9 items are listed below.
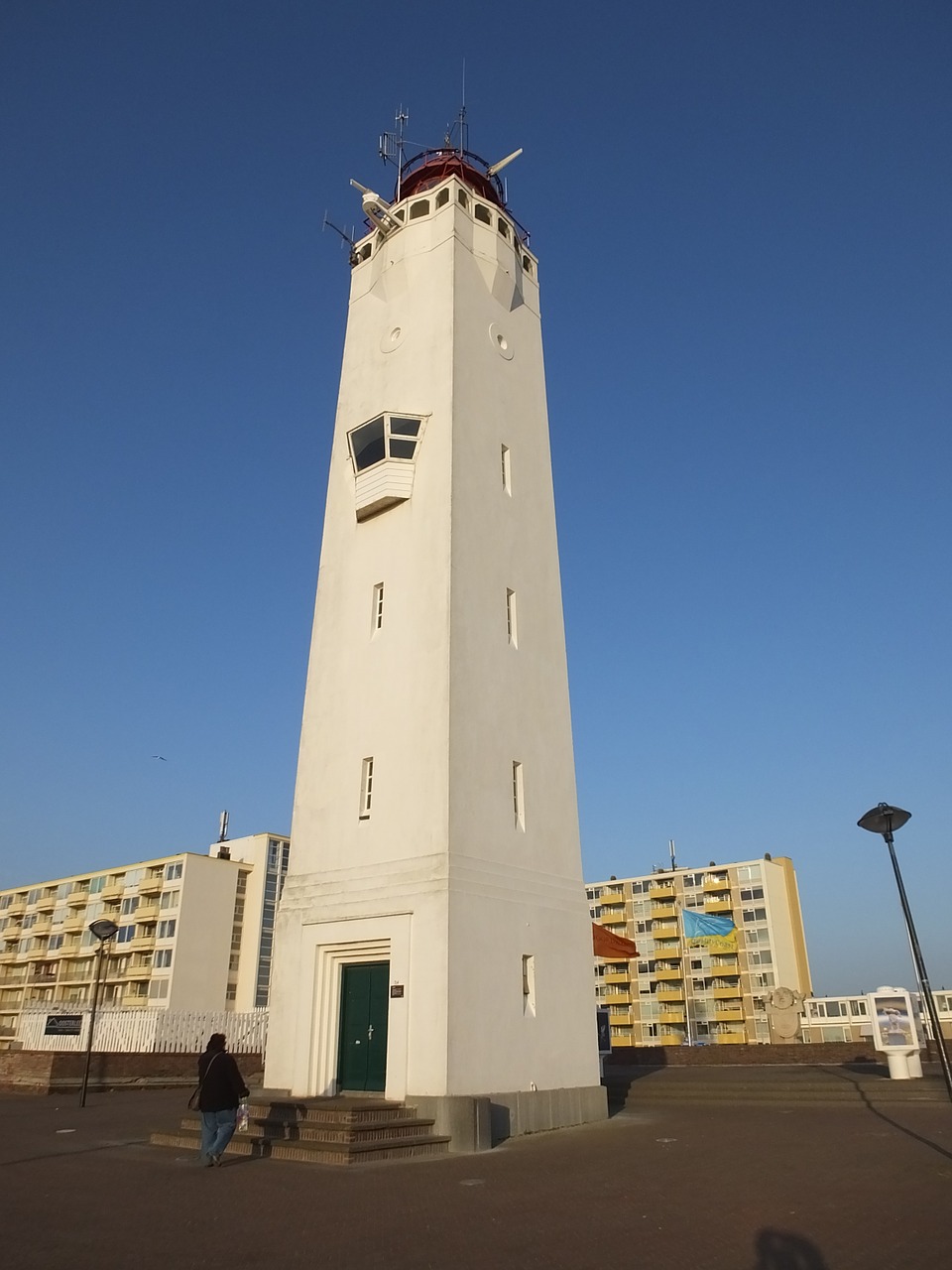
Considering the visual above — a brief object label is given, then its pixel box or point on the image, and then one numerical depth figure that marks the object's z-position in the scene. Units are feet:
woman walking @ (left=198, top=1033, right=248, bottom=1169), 41.70
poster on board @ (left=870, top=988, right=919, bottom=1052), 70.08
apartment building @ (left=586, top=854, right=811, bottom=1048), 301.63
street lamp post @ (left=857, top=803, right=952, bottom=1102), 44.32
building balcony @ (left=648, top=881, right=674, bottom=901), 331.98
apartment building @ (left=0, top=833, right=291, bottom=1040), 252.62
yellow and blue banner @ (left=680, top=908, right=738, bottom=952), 205.46
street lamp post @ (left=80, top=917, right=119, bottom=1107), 70.10
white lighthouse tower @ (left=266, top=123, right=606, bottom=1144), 55.47
